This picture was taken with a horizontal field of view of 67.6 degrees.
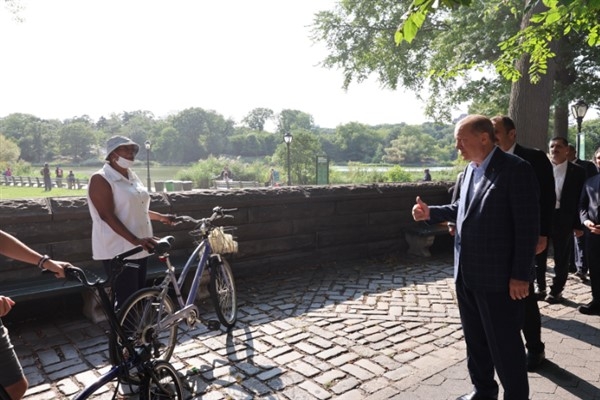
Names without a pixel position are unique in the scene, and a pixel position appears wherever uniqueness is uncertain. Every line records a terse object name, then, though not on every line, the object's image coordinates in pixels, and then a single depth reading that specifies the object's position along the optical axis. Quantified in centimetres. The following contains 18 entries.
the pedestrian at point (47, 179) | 3406
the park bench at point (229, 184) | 3028
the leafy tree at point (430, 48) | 1745
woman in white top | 361
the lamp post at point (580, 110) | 1486
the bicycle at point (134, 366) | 245
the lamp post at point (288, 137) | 3091
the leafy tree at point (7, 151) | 6581
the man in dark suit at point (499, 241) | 257
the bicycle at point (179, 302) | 338
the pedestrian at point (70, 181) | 3657
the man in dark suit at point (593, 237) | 482
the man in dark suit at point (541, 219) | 360
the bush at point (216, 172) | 3788
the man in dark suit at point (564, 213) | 543
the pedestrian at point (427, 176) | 2649
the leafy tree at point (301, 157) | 3856
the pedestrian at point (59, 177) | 3959
